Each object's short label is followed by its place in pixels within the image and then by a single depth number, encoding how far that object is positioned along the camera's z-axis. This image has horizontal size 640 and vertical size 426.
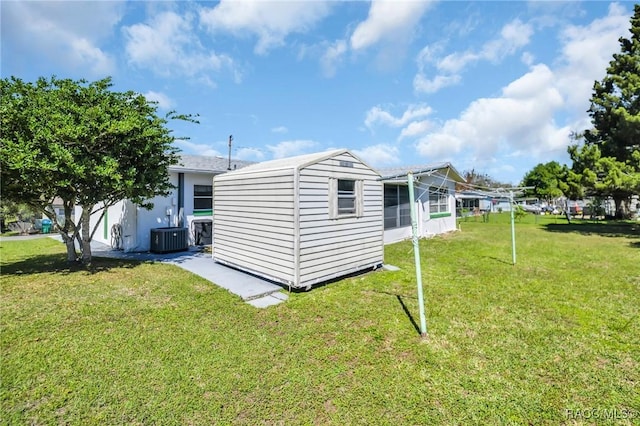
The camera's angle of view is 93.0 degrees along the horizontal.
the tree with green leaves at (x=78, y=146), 6.16
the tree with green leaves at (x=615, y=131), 13.98
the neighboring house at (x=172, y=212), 10.34
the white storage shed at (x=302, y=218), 5.79
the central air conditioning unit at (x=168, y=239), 9.77
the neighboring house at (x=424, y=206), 12.75
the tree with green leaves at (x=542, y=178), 37.30
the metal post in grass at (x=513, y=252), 8.18
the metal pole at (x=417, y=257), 3.81
